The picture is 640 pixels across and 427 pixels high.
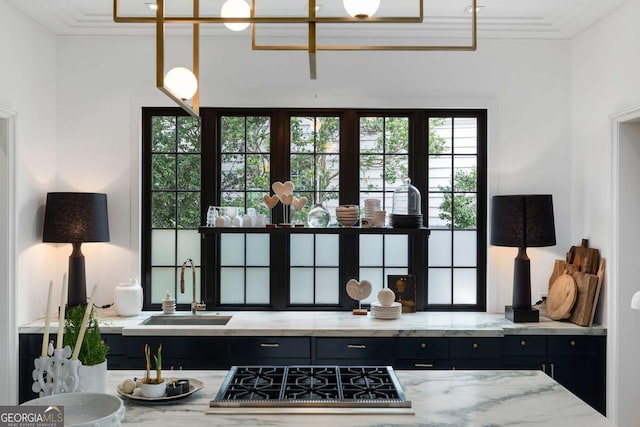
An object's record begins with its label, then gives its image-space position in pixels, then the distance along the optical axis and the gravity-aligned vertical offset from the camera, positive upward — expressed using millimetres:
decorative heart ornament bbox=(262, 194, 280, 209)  3852 +48
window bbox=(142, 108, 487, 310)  4336 +115
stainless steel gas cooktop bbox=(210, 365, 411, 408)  2166 -694
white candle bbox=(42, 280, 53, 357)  1852 -402
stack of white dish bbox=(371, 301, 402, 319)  3969 -672
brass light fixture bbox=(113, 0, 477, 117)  1874 +599
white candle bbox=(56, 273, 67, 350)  1749 -338
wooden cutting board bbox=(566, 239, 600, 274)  3877 -315
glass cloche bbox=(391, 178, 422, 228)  3852 +33
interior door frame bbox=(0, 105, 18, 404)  3645 -424
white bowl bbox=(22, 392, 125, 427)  1815 -605
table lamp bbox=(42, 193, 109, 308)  3877 -116
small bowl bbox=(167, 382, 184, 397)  2246 -676
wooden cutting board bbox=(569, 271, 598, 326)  3791 -561
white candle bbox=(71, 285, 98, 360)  1915 -392
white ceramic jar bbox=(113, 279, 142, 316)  4000 -602
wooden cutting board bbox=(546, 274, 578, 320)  3889 -574
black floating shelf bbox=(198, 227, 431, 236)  3803 -137
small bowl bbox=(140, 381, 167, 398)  2209 -664
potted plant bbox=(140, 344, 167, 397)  2211 -652
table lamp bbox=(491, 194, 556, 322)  3854 -144
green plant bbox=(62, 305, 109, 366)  2088 -458
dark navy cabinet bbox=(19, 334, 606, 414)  3711 -876
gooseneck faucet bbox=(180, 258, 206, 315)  4141 -537
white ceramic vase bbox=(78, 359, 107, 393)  2066 -586
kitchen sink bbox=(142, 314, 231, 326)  4109 -757
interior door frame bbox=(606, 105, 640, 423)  3670 -427
